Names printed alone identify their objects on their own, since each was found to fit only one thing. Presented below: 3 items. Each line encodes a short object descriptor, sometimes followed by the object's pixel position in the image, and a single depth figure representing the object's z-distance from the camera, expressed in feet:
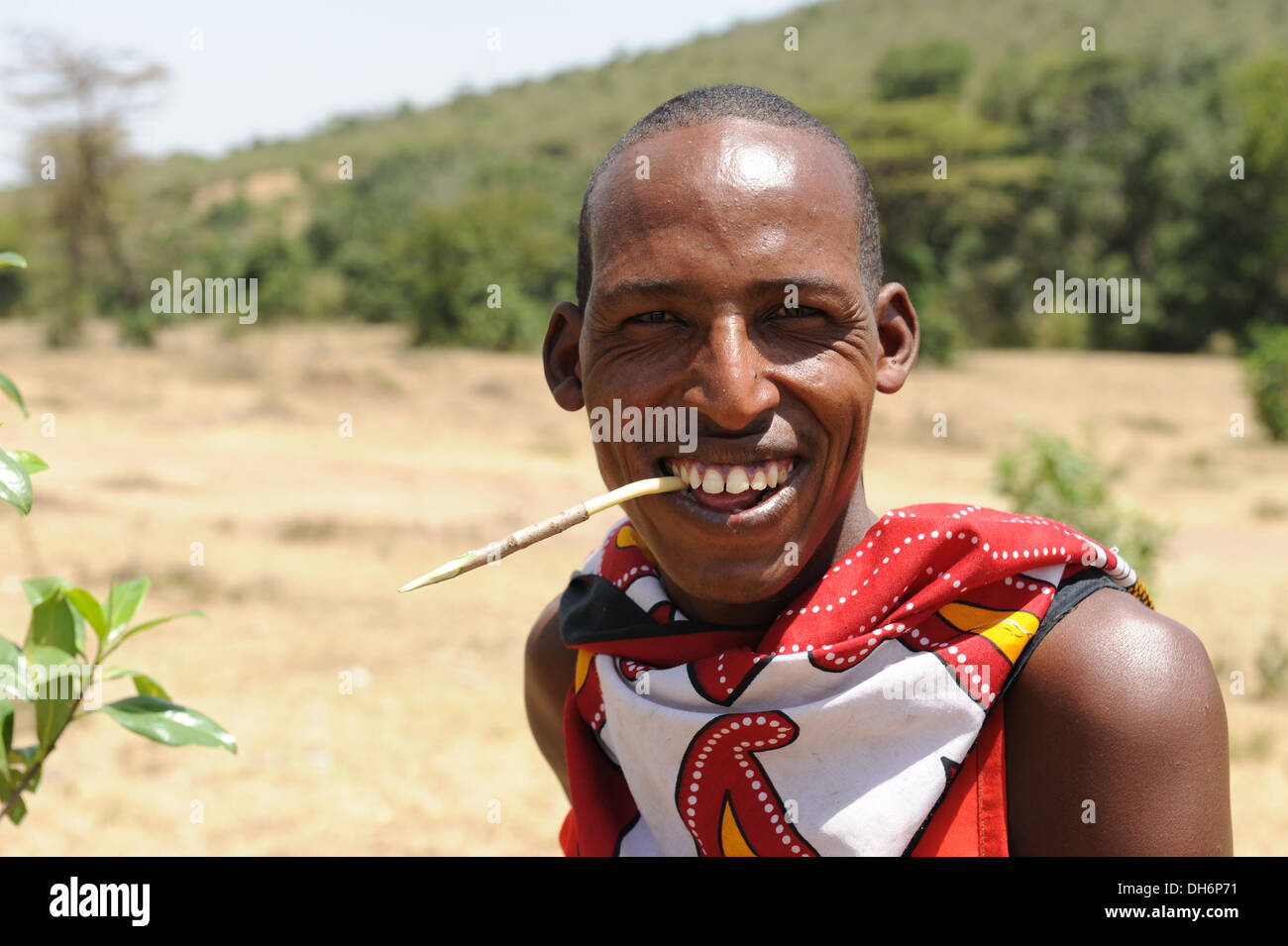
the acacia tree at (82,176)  74.28
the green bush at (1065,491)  18.12
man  4.34
